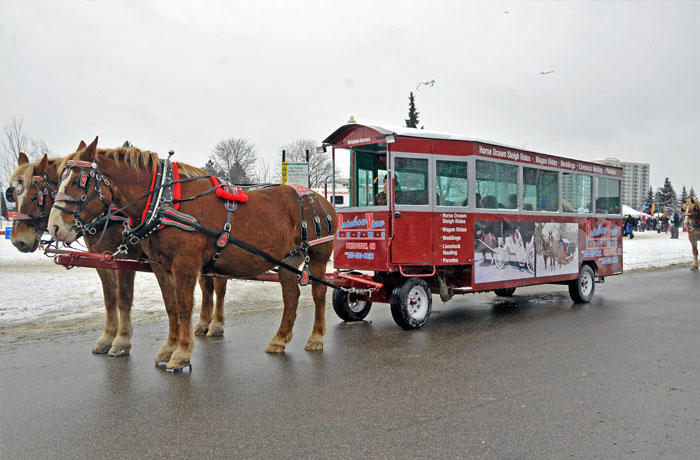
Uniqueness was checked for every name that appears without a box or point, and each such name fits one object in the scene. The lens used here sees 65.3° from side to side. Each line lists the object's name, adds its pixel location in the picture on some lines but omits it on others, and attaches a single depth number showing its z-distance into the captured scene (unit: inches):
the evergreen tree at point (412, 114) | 1791.3
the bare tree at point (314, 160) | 2152.4
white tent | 1651.1
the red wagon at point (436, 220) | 290.4
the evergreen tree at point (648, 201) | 3824.8
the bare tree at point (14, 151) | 1371.8
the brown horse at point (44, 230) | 217.3
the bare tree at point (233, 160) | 2258.9
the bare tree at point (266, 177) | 2456.4
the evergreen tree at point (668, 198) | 3676.7
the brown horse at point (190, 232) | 204.4
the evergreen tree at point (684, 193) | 4193.2
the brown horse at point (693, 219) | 668.7
